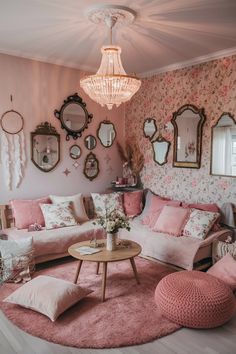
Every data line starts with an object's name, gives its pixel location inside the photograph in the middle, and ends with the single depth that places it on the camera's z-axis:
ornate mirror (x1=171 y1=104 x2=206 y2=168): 4.20
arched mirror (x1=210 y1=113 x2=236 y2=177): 3.80
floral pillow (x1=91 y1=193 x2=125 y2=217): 4.56
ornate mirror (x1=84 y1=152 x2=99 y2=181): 4.88
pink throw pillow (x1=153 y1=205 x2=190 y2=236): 3.80
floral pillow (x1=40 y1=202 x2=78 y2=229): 3.98
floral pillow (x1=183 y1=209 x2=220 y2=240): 3.60
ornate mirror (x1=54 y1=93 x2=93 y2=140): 4.54
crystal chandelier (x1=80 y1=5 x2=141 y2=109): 2.73
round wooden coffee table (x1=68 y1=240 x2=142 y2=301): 2.94
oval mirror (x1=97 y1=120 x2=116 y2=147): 5.03
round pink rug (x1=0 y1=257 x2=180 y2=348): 2.33
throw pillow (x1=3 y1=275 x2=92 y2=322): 2.54
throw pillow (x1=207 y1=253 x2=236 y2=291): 2.98
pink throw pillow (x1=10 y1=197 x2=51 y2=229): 3.92
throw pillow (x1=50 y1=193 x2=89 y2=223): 4.31
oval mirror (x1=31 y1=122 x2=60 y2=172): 4.28
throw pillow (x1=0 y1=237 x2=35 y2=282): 3.28
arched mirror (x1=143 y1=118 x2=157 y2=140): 4.87
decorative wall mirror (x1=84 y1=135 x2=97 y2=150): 4.86
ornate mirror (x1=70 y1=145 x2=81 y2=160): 4.68
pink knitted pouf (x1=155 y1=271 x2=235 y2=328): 2.40
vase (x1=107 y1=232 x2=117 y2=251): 3.21
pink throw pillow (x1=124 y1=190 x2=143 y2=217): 4.62
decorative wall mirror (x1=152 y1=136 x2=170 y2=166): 4.68
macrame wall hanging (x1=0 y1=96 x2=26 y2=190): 3.99
